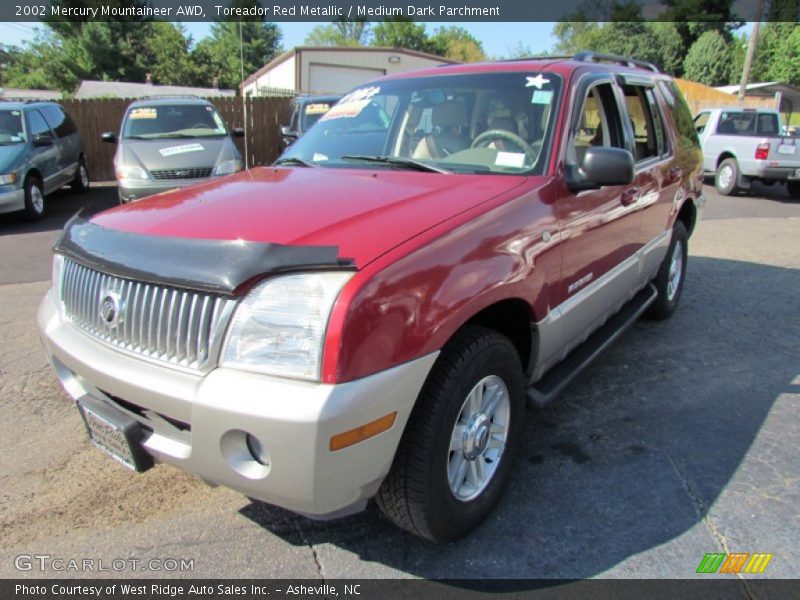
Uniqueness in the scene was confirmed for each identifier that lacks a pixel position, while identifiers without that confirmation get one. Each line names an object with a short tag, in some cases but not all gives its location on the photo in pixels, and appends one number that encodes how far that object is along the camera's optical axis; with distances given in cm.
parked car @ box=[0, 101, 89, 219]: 895
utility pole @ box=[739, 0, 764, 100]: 2251
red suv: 186
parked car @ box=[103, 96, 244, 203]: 883
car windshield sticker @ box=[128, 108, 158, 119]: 1027
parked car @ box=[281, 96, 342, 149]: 1183
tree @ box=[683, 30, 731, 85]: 4819
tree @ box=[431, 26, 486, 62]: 7469
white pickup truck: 1245
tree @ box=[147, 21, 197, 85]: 5590
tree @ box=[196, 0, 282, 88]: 6309
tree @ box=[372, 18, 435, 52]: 7269
